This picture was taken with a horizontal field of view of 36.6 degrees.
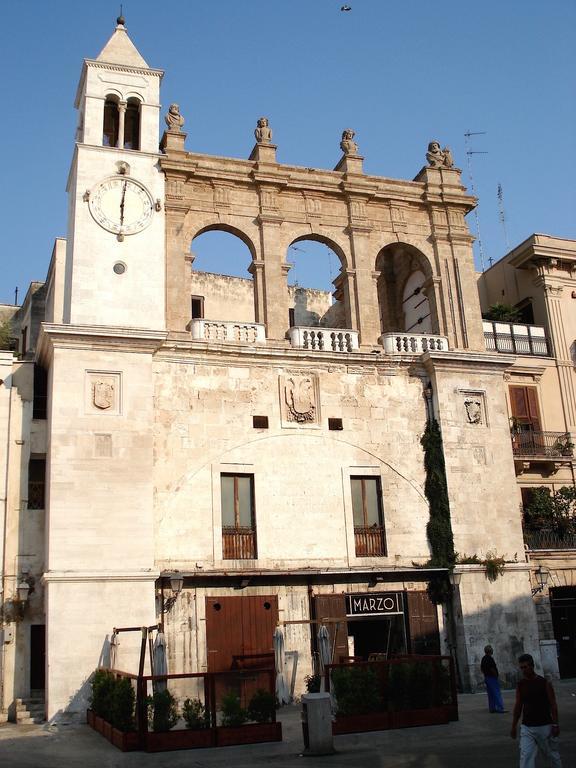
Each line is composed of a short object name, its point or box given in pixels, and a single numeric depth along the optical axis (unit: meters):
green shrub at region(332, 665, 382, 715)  16.61
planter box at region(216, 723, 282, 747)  15.71
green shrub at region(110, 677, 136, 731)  16.08
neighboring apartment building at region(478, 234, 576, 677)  27.66
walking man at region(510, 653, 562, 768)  10.79
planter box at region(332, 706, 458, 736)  16.34
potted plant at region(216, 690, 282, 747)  15.77
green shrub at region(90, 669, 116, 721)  17.75
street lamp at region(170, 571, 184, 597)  21.55
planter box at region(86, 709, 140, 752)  15.61
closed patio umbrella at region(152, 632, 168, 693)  19.06
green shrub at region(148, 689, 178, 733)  15.58
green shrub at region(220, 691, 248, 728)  15.87
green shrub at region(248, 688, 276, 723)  16.03
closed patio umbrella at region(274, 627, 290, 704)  21.73
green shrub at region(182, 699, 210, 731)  15.72
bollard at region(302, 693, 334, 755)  14.84
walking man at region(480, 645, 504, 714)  19.30
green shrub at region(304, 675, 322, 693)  20.72
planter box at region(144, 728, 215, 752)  15.41
